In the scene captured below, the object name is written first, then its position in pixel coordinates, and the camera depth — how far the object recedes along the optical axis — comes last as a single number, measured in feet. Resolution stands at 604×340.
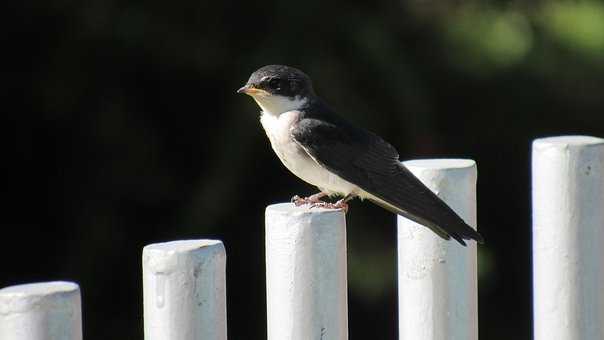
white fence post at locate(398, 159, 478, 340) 18.28
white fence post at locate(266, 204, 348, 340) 16.52
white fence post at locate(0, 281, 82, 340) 14.69
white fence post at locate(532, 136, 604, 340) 18.93
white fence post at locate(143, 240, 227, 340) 15.60
